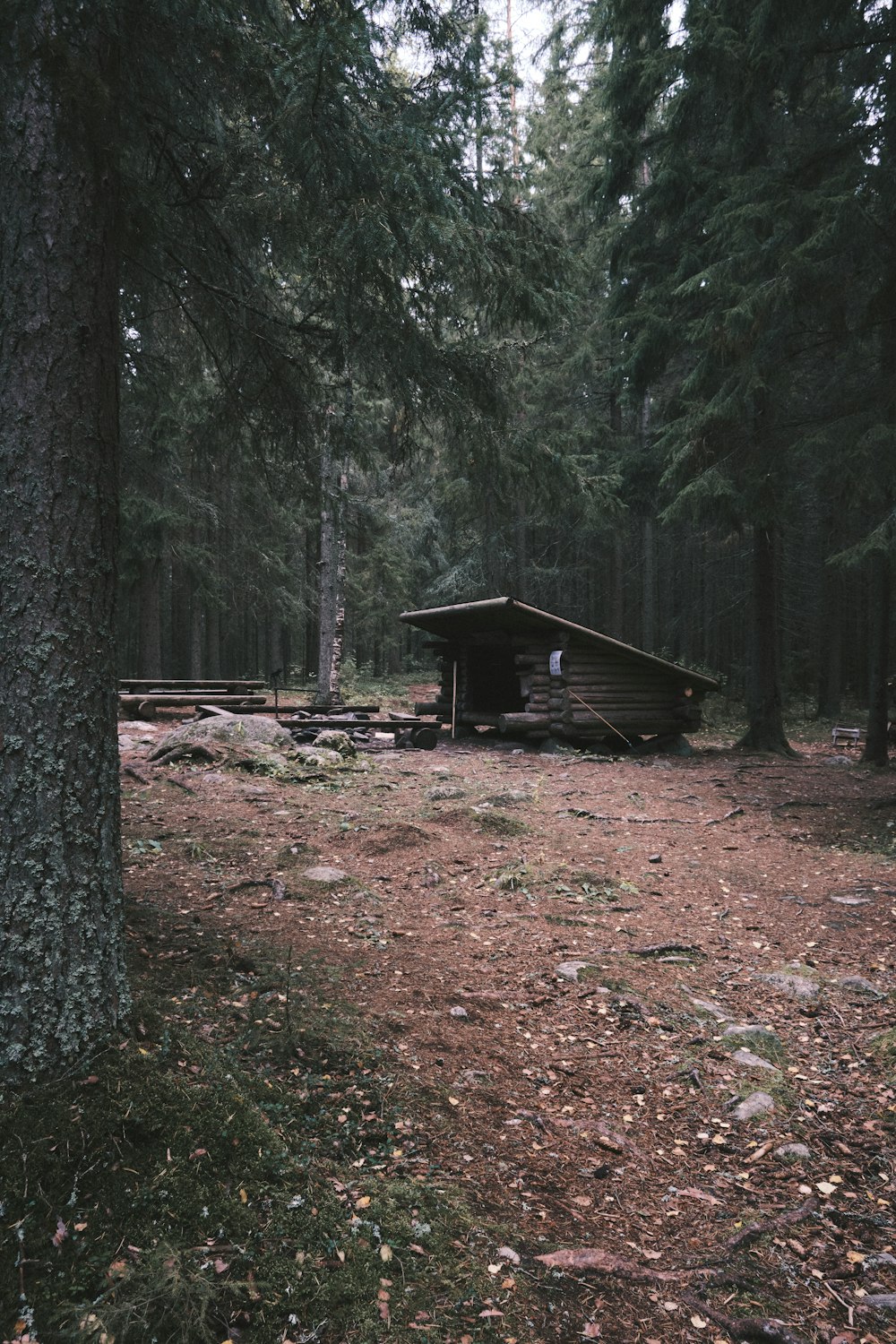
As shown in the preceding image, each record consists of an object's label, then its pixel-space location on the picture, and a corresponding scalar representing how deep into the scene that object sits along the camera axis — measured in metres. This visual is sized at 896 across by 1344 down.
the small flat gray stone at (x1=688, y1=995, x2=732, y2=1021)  3.66
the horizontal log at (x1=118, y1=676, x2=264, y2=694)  14.61
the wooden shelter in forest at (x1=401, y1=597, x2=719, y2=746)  12.88
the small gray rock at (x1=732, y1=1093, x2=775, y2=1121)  2.88
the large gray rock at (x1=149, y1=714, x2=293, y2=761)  9.66
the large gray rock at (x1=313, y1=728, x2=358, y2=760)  11.27
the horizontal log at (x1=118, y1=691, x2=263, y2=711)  13.55
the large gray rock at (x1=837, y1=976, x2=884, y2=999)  3.89
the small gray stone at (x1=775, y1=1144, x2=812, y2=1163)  2.63
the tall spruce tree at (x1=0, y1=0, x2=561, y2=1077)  2.44
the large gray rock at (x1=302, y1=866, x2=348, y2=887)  5.23
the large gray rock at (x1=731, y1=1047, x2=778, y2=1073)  3.22
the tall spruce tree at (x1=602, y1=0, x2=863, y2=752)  7.87
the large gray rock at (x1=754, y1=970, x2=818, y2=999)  3.90
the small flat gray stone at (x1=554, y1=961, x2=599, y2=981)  3.99
